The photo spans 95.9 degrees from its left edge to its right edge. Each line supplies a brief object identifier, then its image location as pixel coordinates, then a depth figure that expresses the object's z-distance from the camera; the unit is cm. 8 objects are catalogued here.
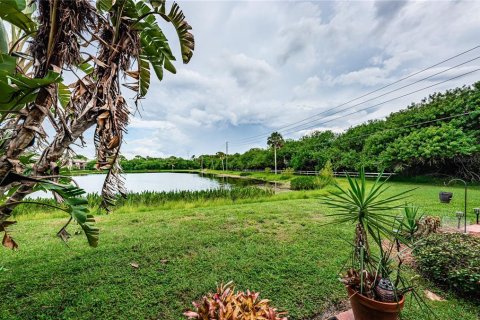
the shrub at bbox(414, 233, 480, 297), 242
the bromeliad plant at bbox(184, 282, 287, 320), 131
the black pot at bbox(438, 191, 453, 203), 728
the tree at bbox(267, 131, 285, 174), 3938
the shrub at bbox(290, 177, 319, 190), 1324
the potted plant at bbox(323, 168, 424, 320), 173
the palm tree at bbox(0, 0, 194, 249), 169
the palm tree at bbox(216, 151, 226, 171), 5409
